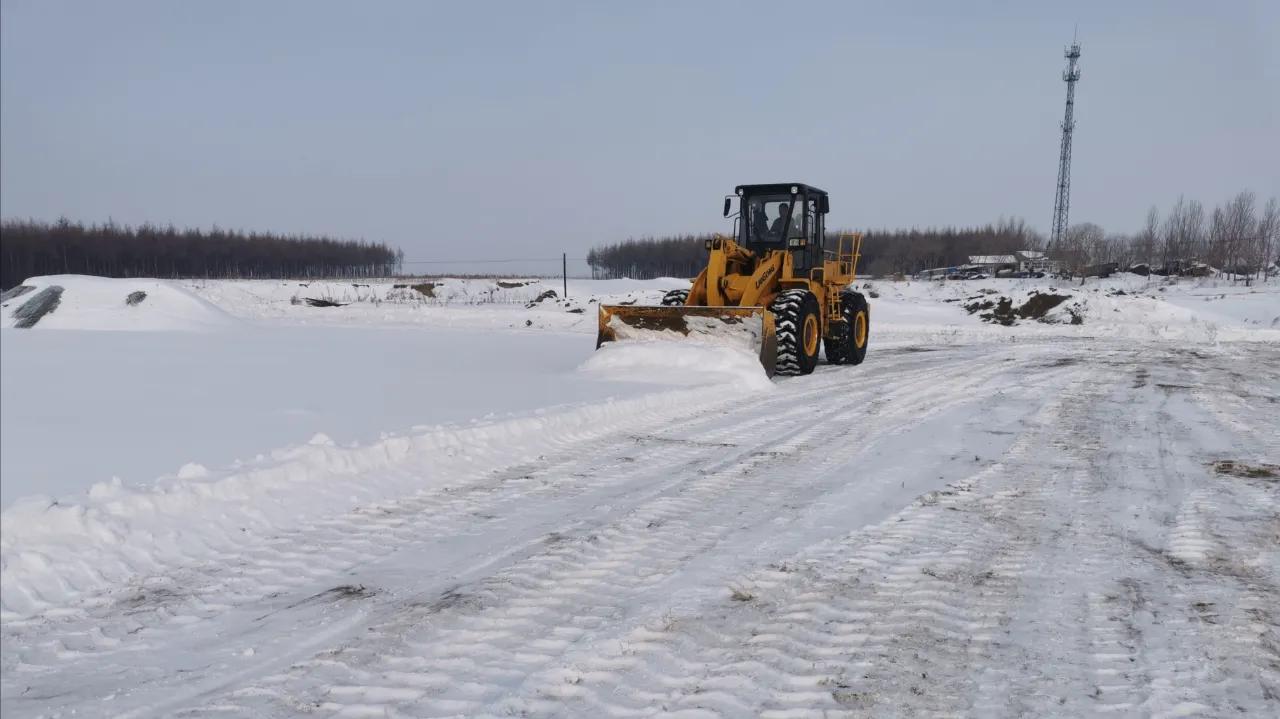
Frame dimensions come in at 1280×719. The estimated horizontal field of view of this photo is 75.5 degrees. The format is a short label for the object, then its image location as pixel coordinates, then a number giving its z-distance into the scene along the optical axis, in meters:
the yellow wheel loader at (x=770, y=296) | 11.80
